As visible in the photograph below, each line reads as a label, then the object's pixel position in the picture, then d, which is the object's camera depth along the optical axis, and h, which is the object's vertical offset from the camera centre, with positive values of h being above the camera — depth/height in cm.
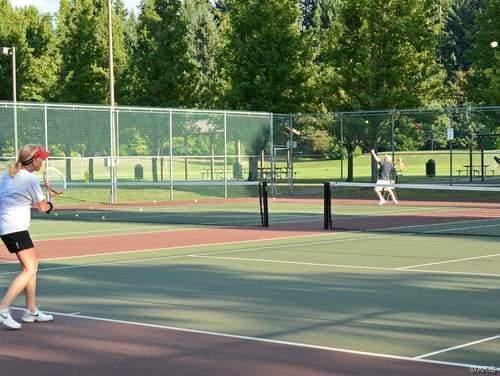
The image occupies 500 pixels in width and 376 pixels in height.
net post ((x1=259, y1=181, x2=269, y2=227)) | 2138 -125
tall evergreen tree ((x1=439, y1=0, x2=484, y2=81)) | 8894 +1016
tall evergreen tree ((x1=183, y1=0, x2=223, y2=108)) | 7294 +924
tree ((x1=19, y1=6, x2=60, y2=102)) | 4628 +428
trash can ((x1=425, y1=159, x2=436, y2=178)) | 3952 -90
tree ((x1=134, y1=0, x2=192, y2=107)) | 4375 +406
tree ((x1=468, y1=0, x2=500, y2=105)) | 3638 +352
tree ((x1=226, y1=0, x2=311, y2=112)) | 4159 +381
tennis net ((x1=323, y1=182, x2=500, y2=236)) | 2047 -175
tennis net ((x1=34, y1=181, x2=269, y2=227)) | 2419 -175
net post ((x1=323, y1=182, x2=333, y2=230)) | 2030 -125
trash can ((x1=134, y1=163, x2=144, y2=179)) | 3399 -77
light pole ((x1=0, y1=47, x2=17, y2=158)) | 3686 +373
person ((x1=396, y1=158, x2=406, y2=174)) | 3684 -76
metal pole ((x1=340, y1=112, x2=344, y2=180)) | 3650 +38
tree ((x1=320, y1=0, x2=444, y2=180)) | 3809 +348
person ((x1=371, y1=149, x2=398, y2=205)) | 2983 -84
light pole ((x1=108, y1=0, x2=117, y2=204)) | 3228 -3
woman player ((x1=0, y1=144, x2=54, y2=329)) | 876 -53
